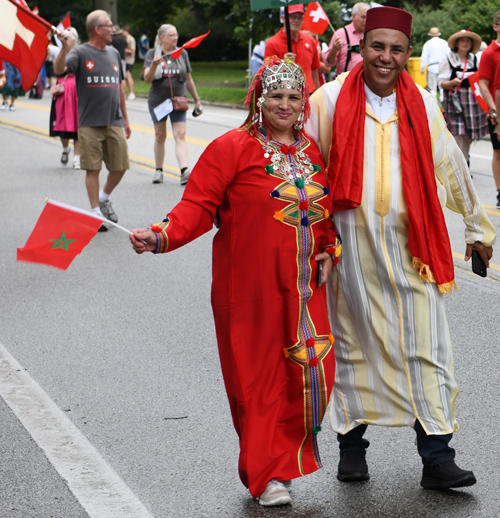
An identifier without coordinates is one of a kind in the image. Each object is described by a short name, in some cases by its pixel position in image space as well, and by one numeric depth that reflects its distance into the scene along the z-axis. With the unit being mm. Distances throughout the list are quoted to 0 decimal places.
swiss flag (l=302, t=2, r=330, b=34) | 20379
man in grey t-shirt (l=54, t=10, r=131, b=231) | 15054
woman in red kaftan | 6287
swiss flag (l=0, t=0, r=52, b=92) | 12165
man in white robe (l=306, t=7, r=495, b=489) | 6462
